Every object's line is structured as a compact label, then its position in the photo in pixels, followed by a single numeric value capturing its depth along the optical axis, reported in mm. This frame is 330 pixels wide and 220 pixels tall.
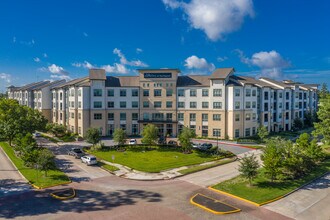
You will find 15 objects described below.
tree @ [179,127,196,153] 44253
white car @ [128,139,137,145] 52150
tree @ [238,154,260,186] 27641
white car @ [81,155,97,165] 37031
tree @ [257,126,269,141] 53719
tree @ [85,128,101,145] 46031
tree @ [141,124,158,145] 46062
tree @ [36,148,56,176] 28952
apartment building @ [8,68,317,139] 59812
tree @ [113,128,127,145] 46769
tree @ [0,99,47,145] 44781
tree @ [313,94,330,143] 42188
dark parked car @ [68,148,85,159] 41212
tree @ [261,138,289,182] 28281
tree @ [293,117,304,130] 76688
